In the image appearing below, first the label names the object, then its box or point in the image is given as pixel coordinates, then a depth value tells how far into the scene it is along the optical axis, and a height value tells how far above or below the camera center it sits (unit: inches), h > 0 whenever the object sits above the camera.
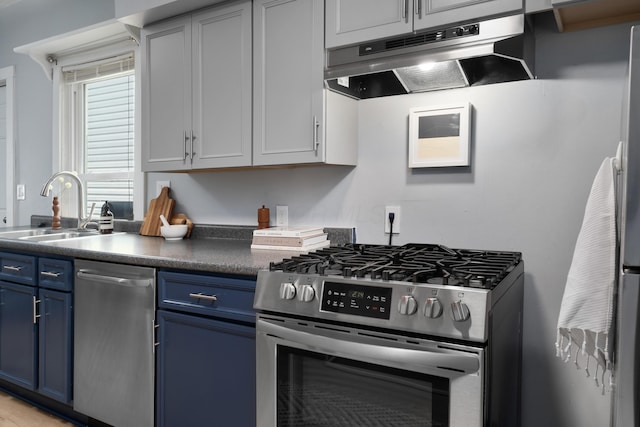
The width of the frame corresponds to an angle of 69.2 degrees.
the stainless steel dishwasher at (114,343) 76.4 -24.4
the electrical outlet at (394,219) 82.7 -2.5
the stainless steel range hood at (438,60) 61.2 +21.2
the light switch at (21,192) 148.4 +3.0
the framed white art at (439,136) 74.4 +11.5
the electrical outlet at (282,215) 95.7 -2.3
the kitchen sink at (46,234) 111.1 -8.2
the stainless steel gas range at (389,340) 47.2 -15.4
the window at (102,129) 124.3 +20.7
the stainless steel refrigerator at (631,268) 40.0 -5.4
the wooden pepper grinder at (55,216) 130.0 -4.0
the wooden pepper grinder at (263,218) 94.9 -2.9
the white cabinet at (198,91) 85.7 +22.2
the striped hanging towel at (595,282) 44.8 -7.4
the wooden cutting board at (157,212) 110.8 -2.3
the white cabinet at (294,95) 76.9 +18.8
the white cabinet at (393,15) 61.7 +27.3
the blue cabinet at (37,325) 88.5 -25.1
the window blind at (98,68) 120.3 +36.6
